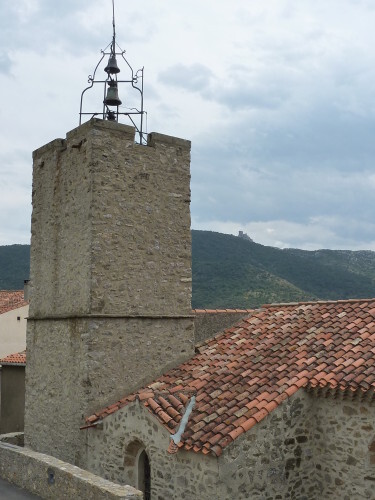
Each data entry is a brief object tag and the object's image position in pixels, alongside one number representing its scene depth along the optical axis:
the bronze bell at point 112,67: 12.72
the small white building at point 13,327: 26.89
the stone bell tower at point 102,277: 11.20
